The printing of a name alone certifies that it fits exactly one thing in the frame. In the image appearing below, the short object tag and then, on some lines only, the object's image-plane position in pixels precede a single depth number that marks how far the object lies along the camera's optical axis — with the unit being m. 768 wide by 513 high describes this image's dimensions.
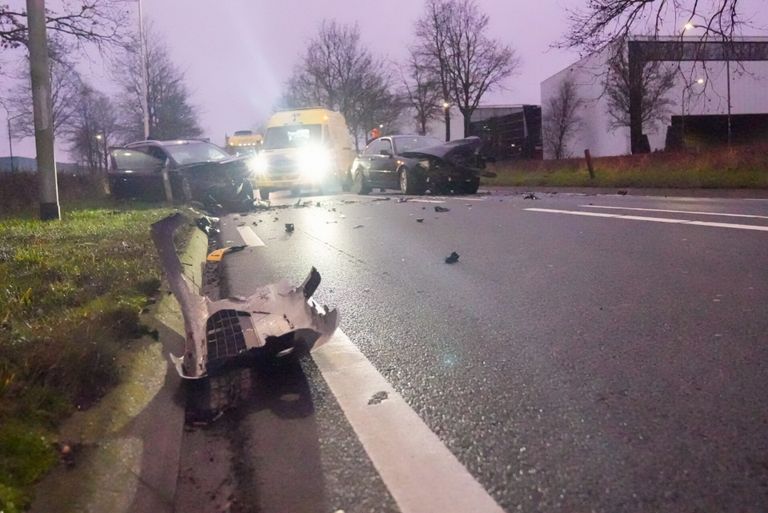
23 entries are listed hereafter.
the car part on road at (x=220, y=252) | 8.36
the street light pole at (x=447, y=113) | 47.91
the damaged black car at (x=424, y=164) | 18.81
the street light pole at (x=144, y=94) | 33.66
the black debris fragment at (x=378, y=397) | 3.25
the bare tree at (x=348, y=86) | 52.38
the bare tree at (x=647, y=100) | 45.84
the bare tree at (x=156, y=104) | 42.00
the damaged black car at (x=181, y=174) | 15.38
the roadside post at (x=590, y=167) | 24.60
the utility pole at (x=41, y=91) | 11.09
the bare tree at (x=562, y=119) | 59.62
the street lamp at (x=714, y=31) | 16.23
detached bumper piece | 3.60
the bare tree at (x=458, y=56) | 47.03
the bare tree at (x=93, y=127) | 44.62
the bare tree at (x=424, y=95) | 47.69
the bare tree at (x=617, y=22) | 16.15
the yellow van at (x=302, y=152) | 21.91
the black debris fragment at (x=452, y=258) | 7.34
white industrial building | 55.41
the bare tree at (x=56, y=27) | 13.59
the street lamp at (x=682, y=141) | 47.69
